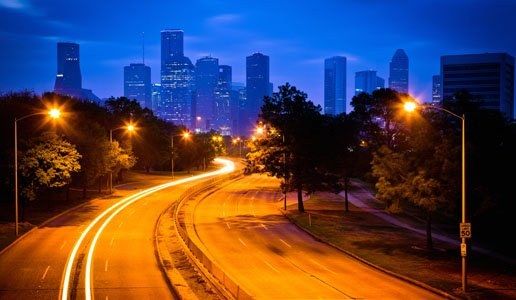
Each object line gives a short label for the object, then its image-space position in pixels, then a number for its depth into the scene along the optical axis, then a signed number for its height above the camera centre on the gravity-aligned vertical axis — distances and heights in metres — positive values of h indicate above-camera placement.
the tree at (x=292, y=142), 55.25 +0.52
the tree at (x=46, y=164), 46.81 -1.53
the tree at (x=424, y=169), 32.88 -1.37
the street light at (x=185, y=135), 115.38 +2.47
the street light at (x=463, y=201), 24.27 -2.40
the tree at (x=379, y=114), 77.00 +4.75
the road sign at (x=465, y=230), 24.52 -3.66
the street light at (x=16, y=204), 38.25 -4.02
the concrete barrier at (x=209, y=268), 21.53 -5.95
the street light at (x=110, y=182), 69.69 -4.51
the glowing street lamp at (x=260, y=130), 59.40 +1.86
